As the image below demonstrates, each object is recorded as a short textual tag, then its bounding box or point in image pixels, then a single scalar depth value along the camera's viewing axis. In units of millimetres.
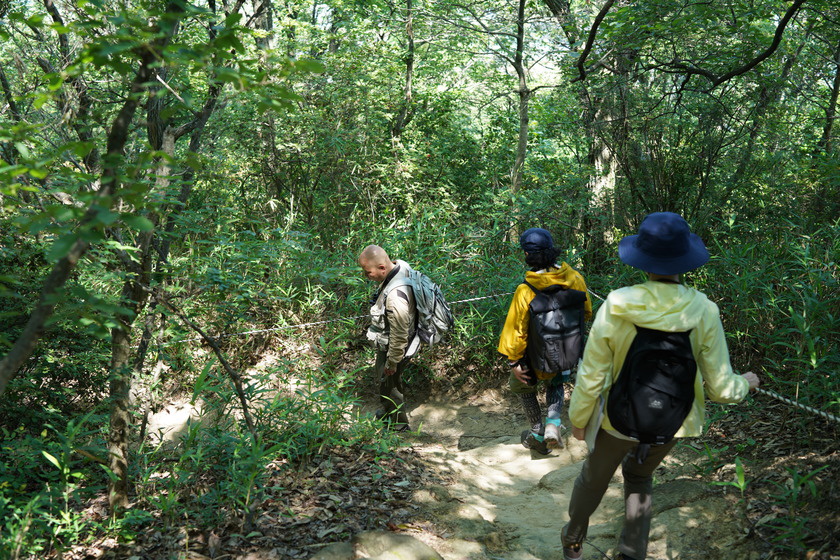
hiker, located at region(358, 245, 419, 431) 5621
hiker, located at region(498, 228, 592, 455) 4980
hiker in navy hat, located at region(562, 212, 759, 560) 2852
